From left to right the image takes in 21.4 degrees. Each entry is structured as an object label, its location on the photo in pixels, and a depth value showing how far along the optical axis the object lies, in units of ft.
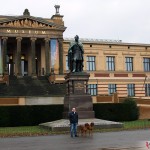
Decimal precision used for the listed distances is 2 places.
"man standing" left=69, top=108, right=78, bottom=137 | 80.82
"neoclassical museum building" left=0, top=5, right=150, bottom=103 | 211.20
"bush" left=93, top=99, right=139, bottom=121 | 140.05
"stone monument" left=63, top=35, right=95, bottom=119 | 101.60
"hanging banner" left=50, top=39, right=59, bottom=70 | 218.07
